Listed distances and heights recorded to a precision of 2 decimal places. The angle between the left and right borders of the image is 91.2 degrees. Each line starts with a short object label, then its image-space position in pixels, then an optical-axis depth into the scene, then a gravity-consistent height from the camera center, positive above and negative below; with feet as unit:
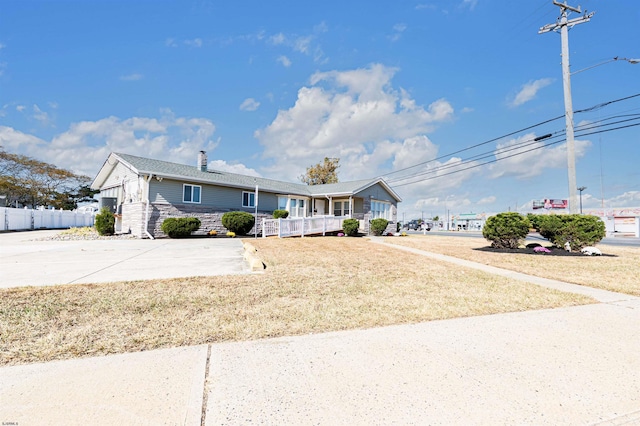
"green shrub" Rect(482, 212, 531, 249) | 40.98 -0.69
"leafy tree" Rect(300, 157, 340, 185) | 139.74 +23.68
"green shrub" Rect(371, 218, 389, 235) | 81.80 -0.42
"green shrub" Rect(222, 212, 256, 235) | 62.64 +0.61
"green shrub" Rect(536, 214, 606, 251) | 38.01 -0.70
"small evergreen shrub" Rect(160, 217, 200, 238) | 54.70 -0.15
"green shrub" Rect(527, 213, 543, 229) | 42.51 +0.64
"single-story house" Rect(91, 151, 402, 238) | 56.29 +6.67
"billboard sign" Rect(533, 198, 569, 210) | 217.77 +13.83
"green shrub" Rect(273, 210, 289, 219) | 73.05 +2.65
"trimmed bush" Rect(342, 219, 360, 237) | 73.72 -0.35
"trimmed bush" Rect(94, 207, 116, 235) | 56.03 +0.63
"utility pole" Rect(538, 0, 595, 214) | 46.75 +22.52
